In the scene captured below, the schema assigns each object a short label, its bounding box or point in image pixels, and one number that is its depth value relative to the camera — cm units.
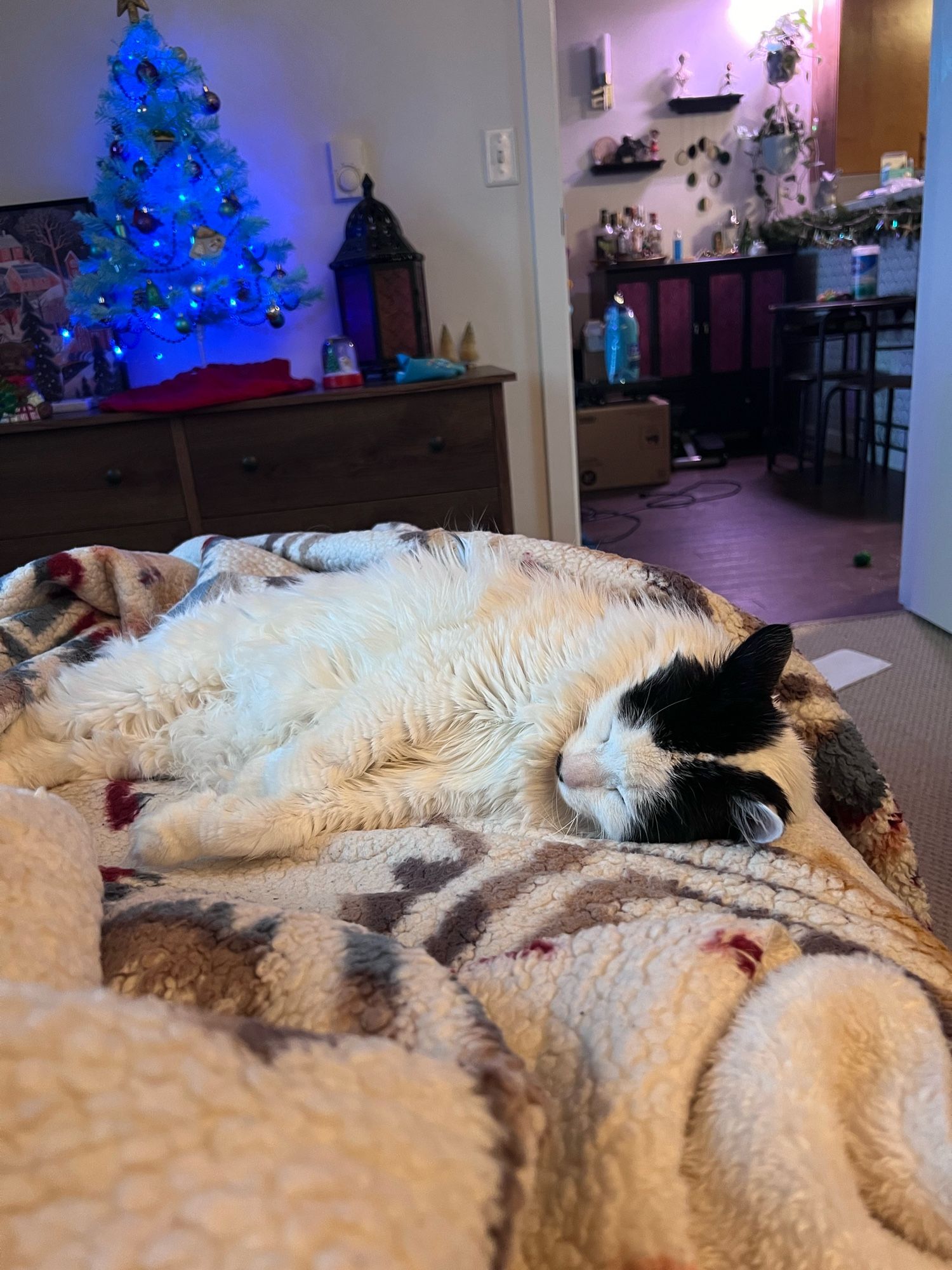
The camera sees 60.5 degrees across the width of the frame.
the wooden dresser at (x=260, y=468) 245
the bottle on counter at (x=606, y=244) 566
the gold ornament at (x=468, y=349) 284
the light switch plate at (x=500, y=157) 275
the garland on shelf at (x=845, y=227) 429
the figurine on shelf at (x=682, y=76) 552
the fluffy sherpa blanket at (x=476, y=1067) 30
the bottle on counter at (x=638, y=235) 569
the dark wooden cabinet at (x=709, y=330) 561
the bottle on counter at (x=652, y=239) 573
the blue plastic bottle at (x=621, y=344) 519
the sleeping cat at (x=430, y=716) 93
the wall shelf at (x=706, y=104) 551
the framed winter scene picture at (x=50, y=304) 268
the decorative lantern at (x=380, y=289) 266
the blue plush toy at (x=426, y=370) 252
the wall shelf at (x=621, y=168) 560
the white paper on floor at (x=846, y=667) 235
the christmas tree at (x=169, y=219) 231
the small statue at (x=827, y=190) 541
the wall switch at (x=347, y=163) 271
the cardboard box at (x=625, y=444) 486
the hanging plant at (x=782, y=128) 542
